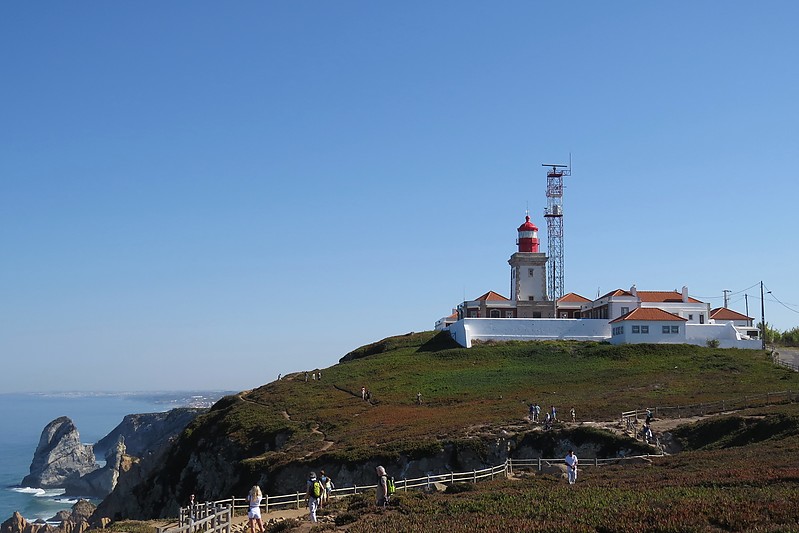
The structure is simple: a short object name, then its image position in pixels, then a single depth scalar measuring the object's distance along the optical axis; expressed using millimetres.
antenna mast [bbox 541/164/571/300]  100688
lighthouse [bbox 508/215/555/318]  98562
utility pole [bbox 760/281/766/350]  85875
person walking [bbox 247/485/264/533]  24547
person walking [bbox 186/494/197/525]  23053
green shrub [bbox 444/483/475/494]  31244
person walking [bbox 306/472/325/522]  25078
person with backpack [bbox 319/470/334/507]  28227
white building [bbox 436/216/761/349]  83000
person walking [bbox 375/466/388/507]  25347
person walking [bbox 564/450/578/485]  30853
